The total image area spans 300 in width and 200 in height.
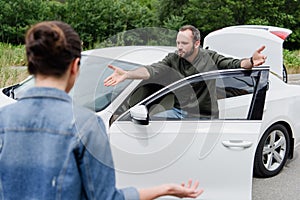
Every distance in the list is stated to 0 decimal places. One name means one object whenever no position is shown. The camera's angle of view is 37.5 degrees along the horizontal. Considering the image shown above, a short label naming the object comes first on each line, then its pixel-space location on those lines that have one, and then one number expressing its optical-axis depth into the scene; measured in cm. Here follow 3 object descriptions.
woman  152
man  389
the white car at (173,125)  358
